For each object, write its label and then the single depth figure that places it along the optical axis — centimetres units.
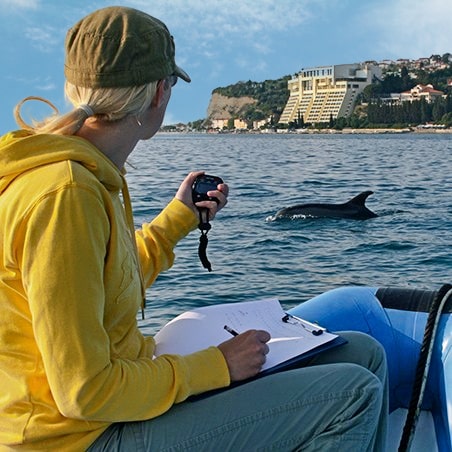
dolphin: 1373
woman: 180
